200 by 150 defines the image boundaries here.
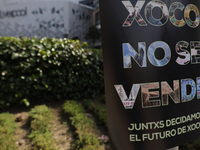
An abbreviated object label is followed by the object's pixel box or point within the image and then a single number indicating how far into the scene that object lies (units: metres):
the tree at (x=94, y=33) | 39.00
